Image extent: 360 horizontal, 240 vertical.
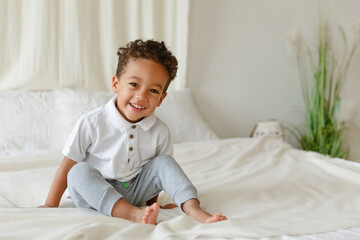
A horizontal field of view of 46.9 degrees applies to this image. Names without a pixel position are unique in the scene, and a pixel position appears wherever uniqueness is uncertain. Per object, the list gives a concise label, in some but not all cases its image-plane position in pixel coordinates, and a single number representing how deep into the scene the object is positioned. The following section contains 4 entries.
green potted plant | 3.03
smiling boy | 1.24
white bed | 1.00
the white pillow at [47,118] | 1.94
